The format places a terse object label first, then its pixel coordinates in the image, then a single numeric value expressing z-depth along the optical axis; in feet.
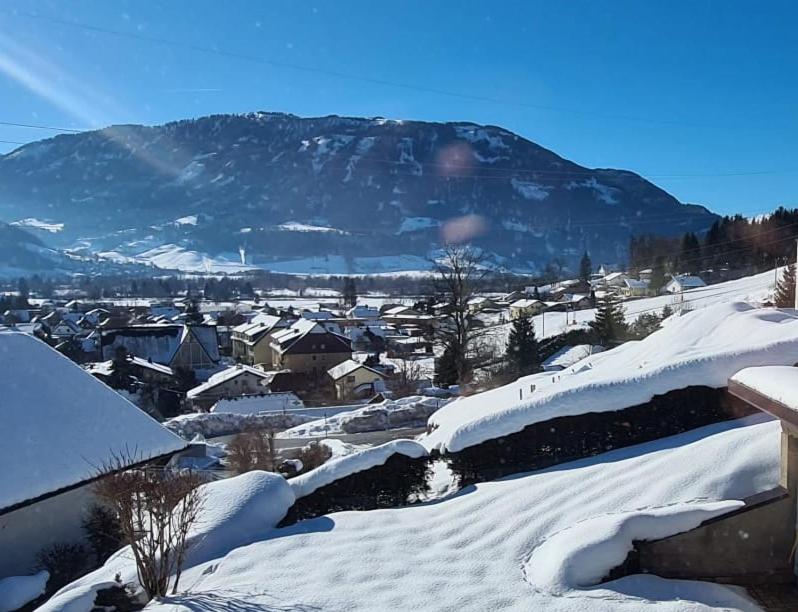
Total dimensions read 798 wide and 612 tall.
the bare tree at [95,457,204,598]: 18.75
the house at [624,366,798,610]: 17.85
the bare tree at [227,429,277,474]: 47.52
